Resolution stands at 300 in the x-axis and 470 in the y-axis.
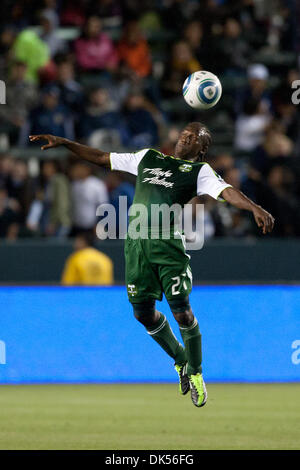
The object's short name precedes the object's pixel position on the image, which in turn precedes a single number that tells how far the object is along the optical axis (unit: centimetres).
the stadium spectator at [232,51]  1745
